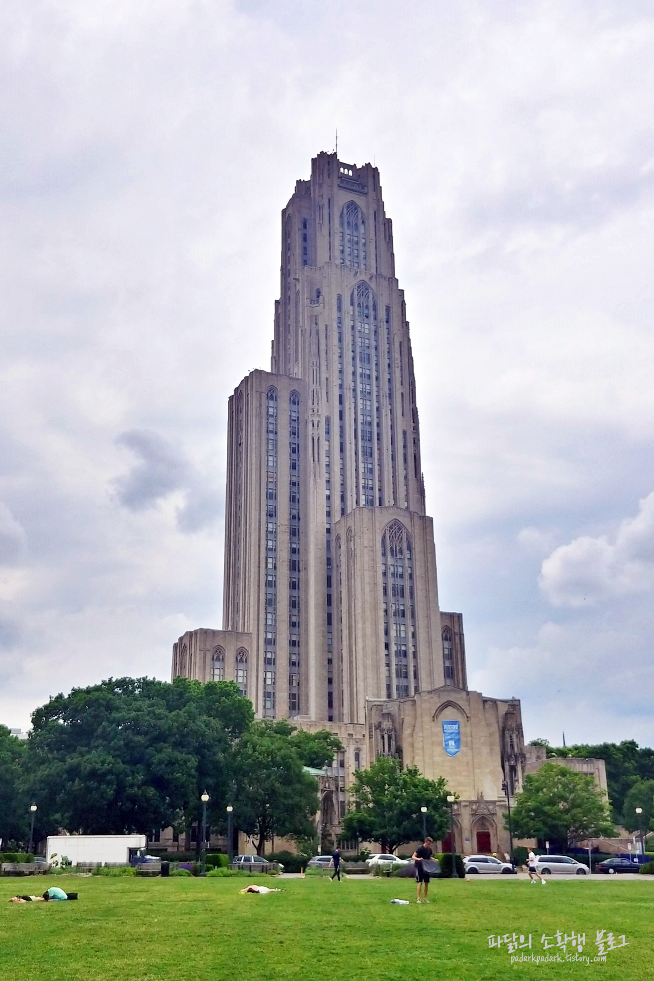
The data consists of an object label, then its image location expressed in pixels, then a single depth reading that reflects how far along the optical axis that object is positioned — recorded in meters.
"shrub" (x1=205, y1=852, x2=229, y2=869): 56.20
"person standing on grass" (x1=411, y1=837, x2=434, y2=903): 29.80
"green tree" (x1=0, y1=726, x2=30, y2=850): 81.81
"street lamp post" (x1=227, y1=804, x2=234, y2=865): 67.26
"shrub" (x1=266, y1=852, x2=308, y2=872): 71.69
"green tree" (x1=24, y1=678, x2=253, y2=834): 68.06
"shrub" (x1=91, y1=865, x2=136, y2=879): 48.15
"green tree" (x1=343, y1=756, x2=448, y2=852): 78.44
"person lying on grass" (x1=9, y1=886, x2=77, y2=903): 30.73
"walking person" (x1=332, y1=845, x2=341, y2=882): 42.97
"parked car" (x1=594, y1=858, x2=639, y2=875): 61.25
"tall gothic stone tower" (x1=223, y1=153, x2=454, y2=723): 142.88
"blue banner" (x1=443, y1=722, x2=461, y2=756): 108.50
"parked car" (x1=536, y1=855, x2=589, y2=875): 59.31
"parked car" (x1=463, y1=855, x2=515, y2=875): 58.81
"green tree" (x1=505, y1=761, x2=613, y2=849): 82.50
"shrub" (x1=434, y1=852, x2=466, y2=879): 43.16
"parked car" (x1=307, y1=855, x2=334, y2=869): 59.09
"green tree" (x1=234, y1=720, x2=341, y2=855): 78.56
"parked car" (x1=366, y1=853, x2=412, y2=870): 50.94
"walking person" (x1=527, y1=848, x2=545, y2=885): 42.37
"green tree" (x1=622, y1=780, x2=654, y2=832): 117.81
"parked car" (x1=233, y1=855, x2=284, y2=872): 56.12
